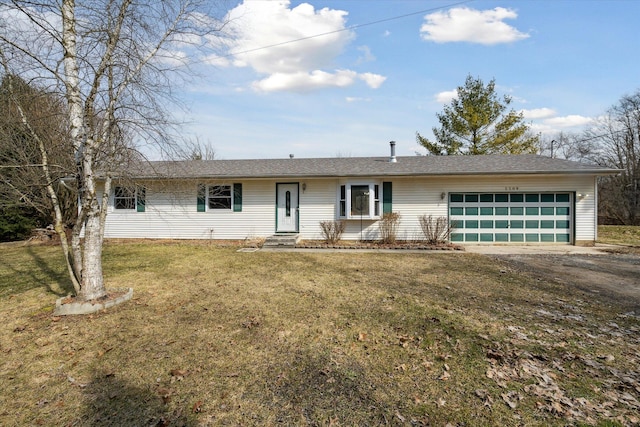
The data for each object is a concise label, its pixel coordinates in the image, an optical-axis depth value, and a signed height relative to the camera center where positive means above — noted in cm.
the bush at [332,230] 1205 -68
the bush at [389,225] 1194 -52
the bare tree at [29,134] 471 +123
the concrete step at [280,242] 1136 -106
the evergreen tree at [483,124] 2053 +538
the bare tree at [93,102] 452 +160
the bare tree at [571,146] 2665 +596
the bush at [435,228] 1167 -63
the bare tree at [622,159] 2183 +366
